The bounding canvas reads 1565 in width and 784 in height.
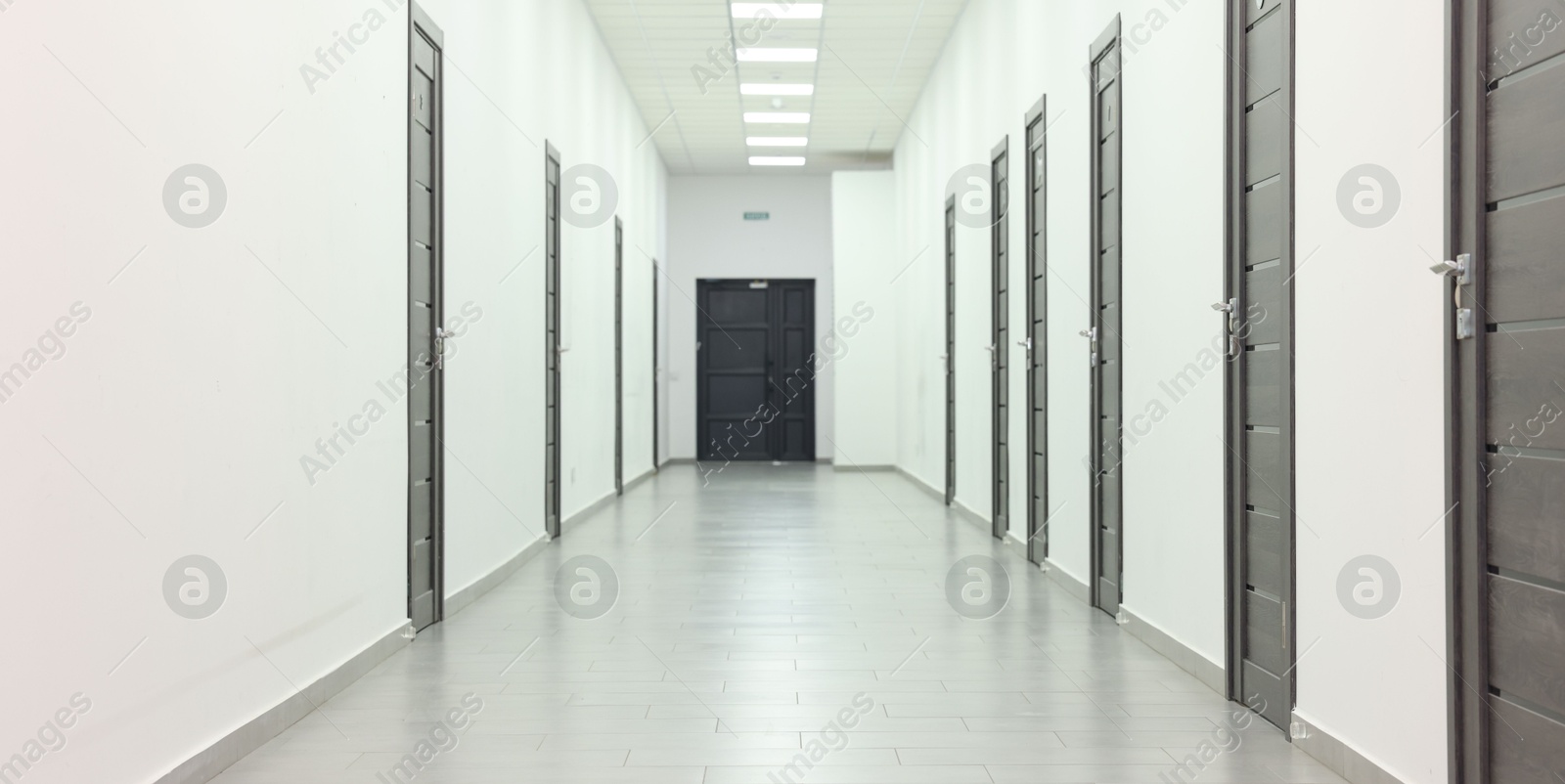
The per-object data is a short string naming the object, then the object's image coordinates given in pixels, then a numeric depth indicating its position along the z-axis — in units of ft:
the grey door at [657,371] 45.47
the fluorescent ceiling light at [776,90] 35.70
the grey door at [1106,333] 15.93
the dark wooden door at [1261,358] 10.32
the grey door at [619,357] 34.81
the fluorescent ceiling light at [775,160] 47.01
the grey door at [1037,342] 20.59
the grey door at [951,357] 31.42
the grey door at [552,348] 24.14
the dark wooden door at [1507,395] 6.67
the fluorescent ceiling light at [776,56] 31.71
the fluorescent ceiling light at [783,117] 39.22
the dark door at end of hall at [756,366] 50.65
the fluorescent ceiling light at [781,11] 27.96
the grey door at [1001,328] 24.07
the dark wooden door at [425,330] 15.05
